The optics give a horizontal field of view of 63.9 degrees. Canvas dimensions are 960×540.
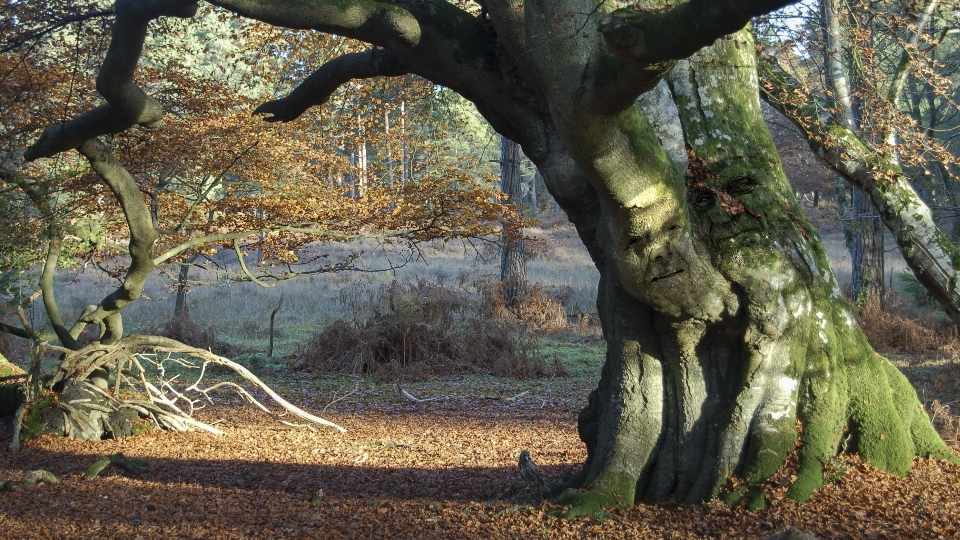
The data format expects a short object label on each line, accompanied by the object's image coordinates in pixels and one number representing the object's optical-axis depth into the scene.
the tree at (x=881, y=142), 5.68
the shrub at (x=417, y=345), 13.42
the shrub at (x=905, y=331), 13.73
